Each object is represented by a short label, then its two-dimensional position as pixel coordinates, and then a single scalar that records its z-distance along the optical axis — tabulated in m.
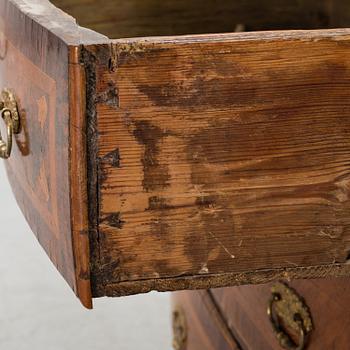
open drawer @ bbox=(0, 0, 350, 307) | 1.13
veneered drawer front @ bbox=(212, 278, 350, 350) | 1.36
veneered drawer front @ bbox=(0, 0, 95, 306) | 1.13
